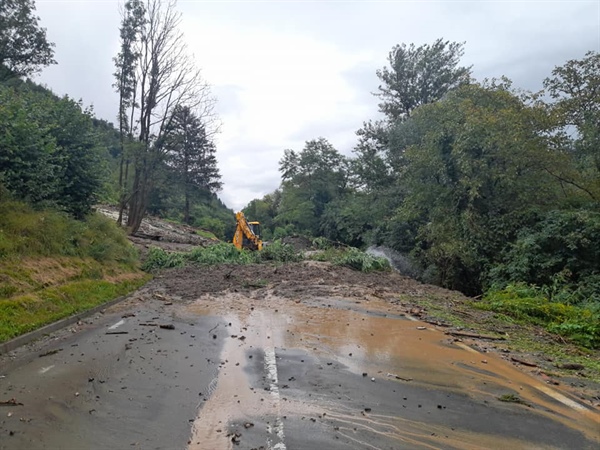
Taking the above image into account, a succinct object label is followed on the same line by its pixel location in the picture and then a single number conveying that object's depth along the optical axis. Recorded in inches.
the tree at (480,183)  718.5
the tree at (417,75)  1531.7
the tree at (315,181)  2052.2
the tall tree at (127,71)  1155.7
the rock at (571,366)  268.7
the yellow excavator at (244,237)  1123.9
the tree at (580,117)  680.4
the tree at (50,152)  476.7
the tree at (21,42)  1194.0
